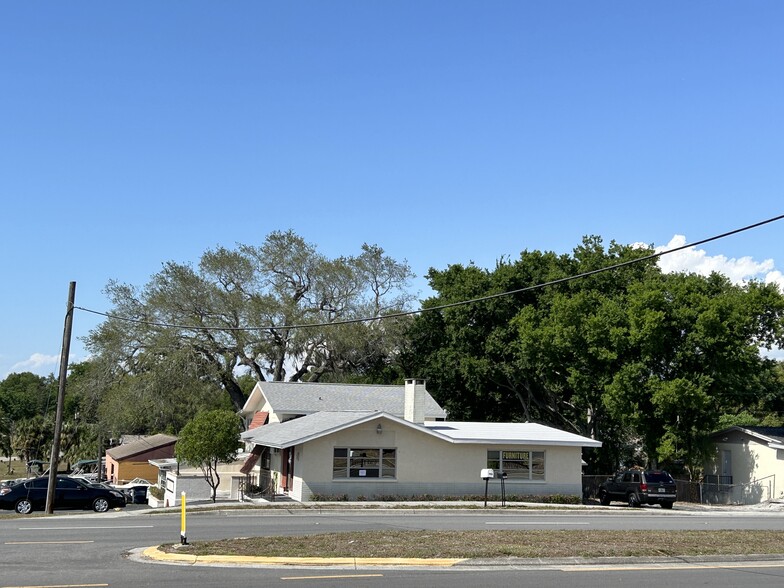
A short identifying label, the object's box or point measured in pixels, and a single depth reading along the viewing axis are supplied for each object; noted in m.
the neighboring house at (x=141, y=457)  67.81
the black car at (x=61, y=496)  34.06
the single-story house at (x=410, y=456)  35.88
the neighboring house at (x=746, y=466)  43.69
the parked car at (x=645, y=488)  38.44
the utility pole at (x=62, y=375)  33.36
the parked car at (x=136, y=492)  48.28
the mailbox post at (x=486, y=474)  33.55
